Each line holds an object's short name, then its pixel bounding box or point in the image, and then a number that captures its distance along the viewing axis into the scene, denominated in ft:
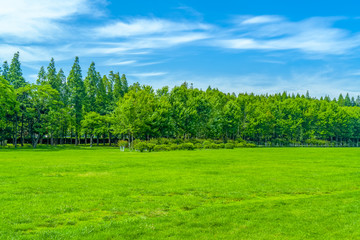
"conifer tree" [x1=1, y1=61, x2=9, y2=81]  229.54
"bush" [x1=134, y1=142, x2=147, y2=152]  151.12
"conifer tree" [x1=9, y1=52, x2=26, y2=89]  217.77
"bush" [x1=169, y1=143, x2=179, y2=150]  160.83
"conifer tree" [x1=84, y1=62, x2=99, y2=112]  263.68
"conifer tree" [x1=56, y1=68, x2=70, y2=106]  250.57
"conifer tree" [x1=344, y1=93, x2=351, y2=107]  610.07
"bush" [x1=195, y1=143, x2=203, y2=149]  184.03
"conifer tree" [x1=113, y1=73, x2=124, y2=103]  283.38
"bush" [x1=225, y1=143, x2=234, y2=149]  196.26
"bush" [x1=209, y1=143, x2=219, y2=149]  189.16
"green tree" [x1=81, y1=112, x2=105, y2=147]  228.22
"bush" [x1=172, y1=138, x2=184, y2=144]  191.88
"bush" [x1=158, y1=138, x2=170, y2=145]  174.83
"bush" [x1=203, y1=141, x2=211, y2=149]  189.06
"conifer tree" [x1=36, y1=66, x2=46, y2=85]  242.78
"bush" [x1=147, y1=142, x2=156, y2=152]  153.48
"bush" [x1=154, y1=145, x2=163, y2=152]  154.53
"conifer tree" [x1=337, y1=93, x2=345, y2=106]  557.74
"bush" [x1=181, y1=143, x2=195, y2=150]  167.32
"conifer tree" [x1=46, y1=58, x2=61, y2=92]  239.44
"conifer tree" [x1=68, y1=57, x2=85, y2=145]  250.98
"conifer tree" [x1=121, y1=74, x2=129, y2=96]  302.04
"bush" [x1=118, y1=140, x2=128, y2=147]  174.81
